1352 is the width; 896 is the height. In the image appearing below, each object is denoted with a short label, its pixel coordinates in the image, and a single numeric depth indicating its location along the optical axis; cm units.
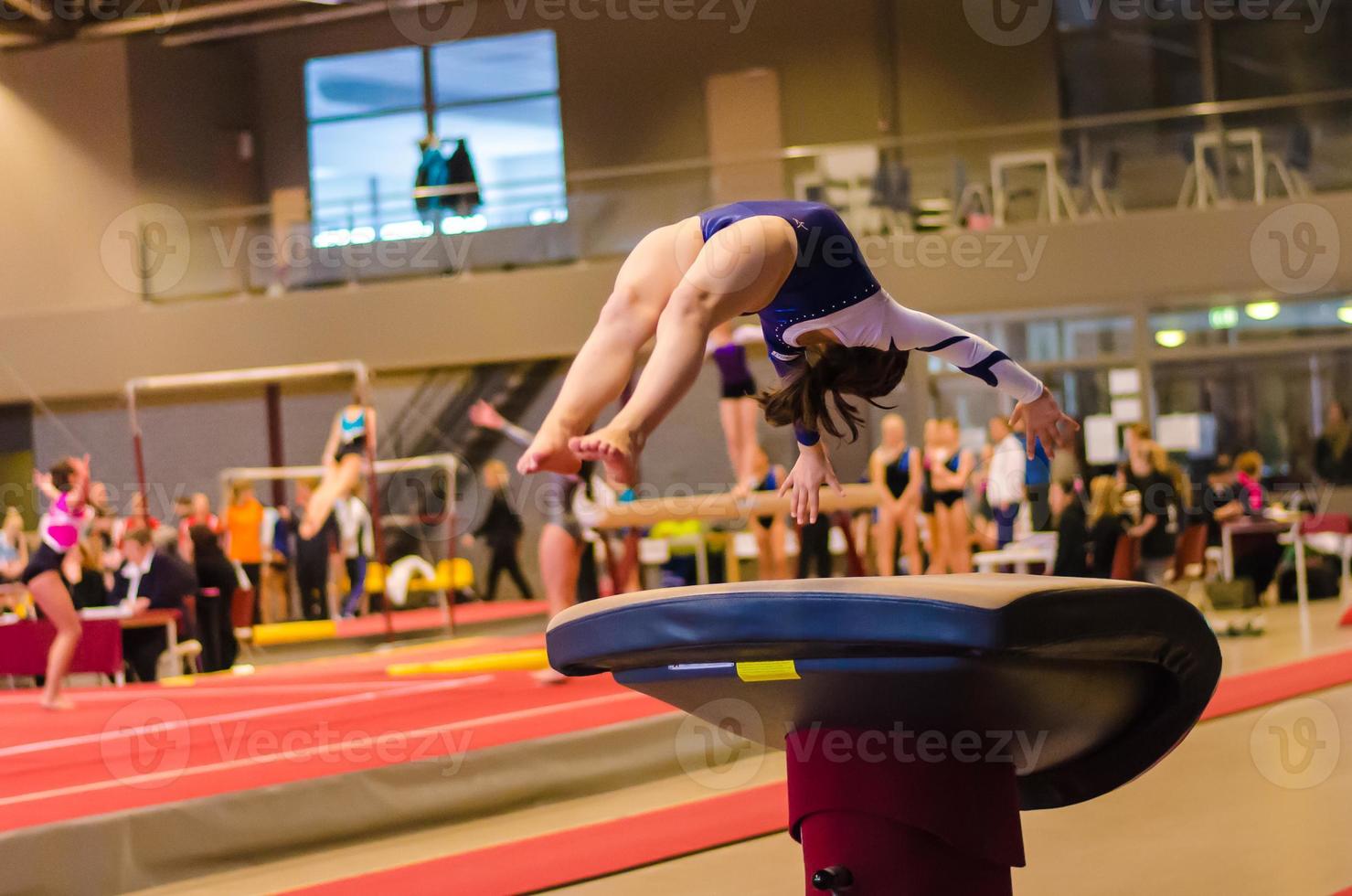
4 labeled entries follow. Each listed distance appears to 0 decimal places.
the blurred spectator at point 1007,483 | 916
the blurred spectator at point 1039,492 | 959
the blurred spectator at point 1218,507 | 908
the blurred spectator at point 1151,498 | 885
